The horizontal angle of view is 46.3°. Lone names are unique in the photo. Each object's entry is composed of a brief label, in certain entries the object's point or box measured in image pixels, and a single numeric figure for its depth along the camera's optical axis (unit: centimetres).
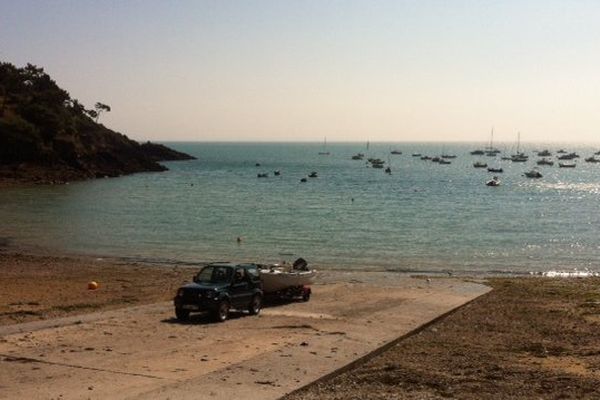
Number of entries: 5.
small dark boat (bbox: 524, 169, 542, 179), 15362
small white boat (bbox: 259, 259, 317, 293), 2411
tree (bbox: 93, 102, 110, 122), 18688
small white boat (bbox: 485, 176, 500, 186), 12567
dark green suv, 2006
